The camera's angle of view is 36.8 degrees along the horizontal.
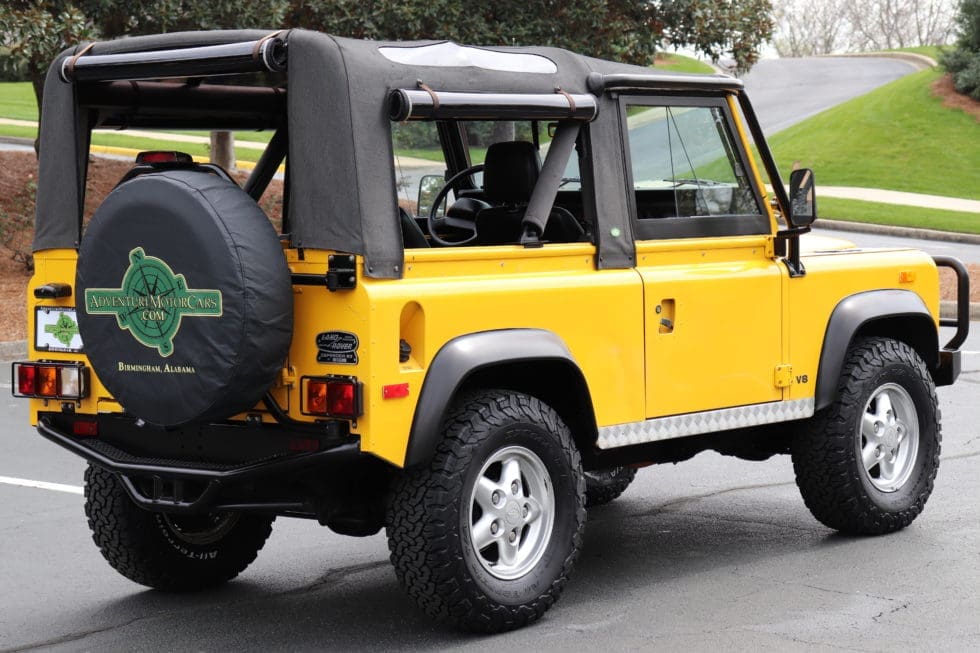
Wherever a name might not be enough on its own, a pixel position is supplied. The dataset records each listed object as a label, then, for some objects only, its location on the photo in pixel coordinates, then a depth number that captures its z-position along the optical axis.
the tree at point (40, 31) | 15.28
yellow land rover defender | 5.00
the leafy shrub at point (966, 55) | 37.50
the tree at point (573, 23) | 16.33
